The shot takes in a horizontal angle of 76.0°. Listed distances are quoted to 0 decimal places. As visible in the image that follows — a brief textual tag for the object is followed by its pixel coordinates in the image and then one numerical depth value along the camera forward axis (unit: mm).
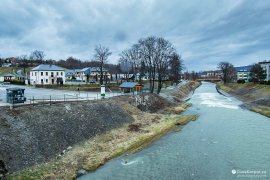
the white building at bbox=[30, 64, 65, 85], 55722
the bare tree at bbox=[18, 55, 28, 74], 99751
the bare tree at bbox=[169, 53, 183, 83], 68001
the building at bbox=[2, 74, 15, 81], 71804
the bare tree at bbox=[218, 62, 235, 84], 102027
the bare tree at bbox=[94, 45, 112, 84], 58711
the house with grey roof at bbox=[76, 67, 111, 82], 85241
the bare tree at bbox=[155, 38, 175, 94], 43112
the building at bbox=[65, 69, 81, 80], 88566
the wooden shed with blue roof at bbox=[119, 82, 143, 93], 36964
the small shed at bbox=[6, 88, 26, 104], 19488
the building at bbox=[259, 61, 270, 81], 90482
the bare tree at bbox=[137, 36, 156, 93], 43235
